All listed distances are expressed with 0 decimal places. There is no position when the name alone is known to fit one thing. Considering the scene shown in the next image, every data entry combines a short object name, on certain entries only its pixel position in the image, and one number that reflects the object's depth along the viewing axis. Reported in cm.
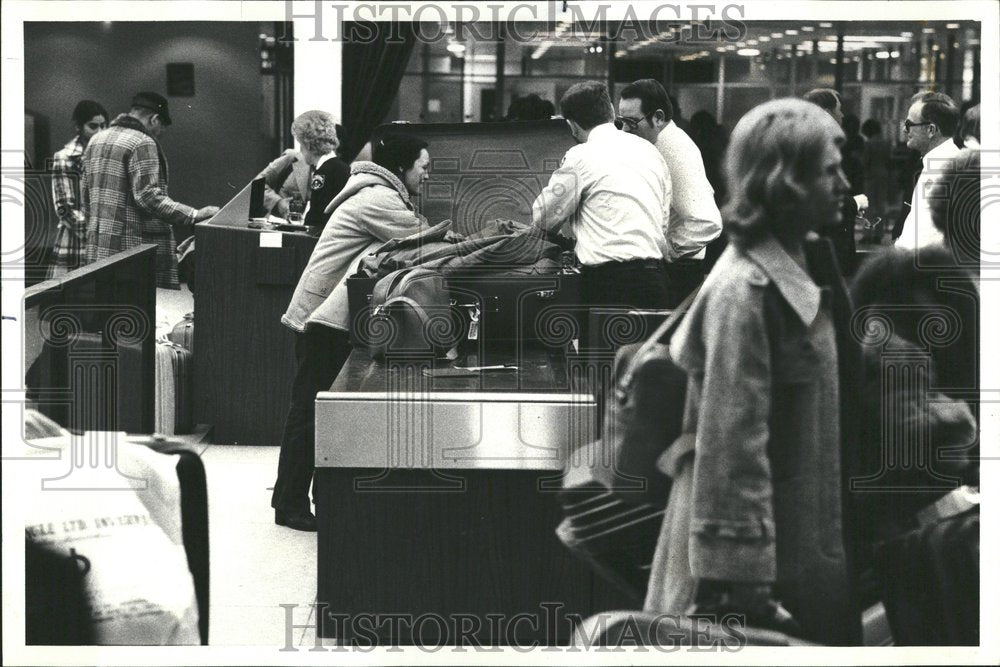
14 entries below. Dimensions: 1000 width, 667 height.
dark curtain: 688
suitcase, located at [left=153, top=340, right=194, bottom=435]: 640
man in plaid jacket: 709
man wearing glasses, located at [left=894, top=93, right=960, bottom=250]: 543
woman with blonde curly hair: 640
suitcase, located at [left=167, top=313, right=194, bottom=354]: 685
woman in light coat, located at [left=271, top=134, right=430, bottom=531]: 485
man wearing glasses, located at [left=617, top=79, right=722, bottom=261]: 527
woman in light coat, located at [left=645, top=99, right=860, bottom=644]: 258
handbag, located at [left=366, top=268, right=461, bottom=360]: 402
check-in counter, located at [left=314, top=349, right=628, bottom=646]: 356
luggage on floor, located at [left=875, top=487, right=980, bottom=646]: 315
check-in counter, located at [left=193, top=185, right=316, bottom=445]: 664
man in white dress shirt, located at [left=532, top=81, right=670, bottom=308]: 448
